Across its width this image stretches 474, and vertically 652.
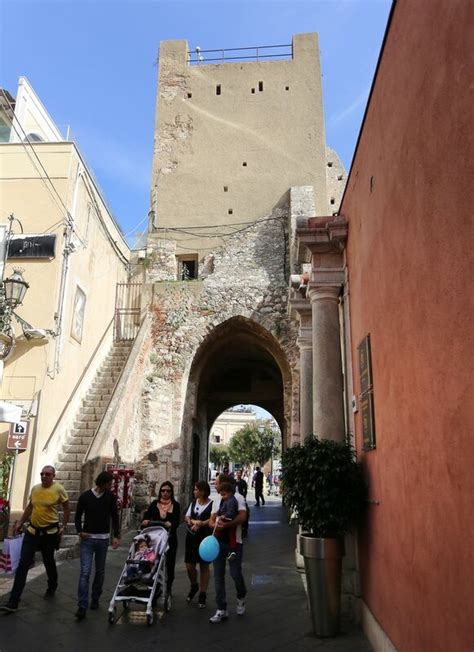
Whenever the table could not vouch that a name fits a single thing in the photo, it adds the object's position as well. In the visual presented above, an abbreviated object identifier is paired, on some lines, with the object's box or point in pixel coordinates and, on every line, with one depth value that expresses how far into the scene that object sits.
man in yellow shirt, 5.37
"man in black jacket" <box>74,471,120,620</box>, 5.07
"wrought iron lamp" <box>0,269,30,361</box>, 9.26
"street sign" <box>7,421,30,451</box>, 8.70
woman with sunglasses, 5.32
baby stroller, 4.66
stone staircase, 8.55
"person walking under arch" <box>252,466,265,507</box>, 18.49
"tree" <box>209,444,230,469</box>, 46.22
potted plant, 4.33
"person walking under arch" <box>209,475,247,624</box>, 4.74
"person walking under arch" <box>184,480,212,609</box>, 5.41
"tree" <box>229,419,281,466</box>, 40.34
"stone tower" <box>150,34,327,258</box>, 15.91
